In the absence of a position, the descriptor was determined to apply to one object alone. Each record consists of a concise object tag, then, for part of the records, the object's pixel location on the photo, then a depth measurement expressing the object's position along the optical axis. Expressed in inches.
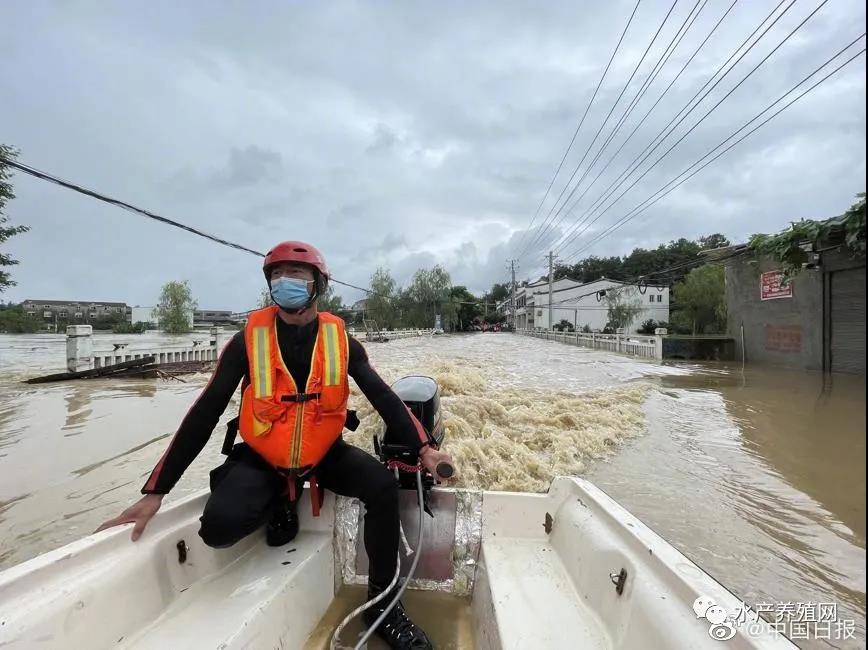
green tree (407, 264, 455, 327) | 2235.5
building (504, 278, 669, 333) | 1624.0
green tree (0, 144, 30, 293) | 309.0
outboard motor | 83.1
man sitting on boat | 69.1
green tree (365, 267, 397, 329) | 1857.8
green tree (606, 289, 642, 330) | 1469.0
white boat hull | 50.5
